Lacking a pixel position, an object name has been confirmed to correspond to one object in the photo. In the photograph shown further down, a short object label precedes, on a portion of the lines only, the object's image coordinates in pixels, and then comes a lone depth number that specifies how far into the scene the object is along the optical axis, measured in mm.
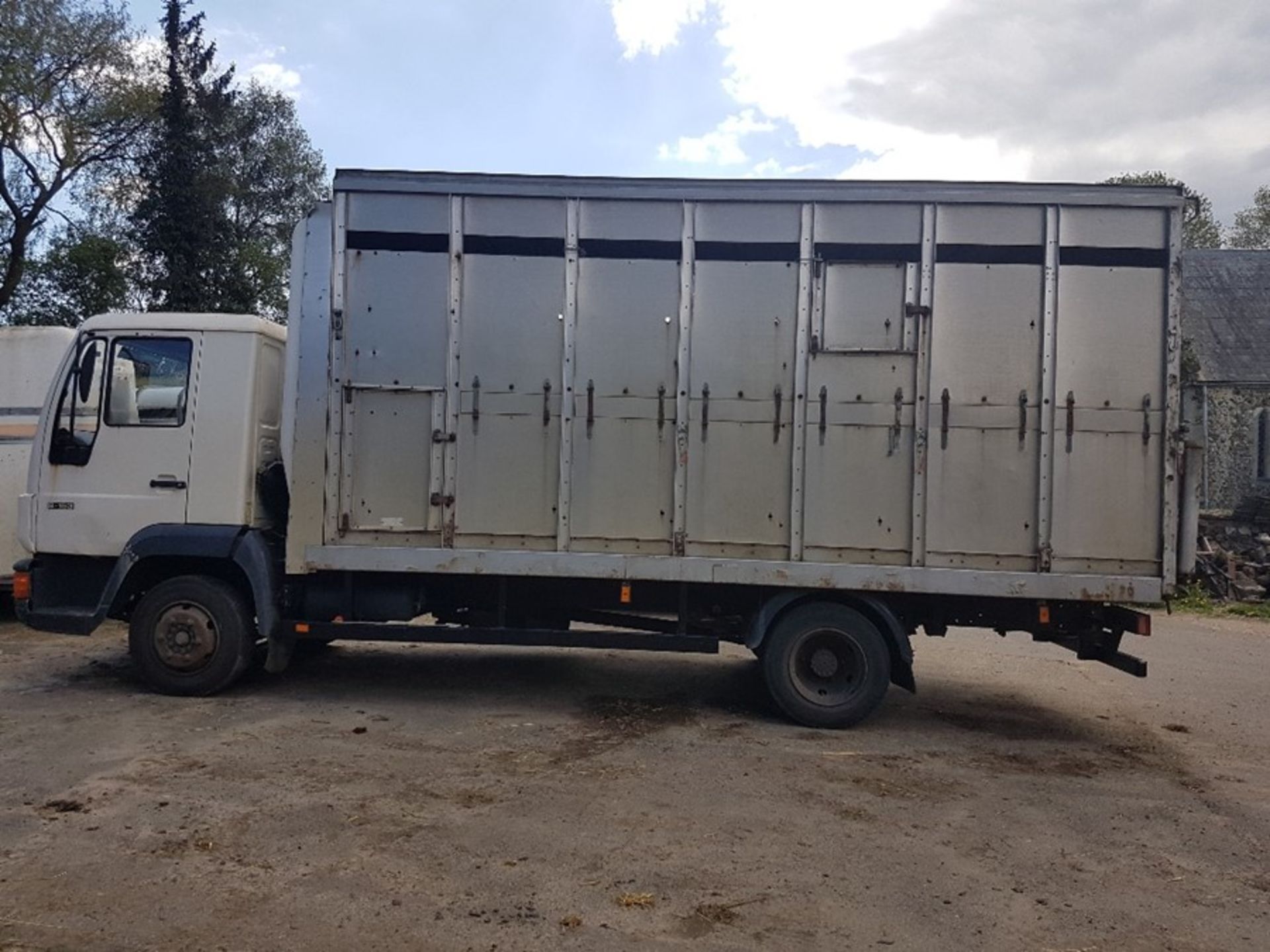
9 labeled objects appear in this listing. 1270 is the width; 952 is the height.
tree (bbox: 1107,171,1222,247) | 42750
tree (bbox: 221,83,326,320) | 31344
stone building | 23781
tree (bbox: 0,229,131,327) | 22641
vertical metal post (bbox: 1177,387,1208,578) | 6215
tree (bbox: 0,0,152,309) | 20406
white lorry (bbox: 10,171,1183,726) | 6367
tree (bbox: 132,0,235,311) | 24125
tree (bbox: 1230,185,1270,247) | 44438
